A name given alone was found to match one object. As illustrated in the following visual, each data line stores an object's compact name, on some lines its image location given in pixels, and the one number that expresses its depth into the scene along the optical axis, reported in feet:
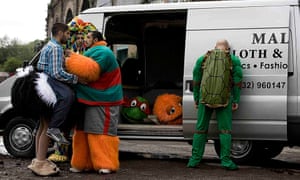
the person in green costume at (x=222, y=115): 24.17
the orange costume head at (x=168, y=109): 28.55
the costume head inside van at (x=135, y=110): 29.58
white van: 24.32
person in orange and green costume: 22.50
